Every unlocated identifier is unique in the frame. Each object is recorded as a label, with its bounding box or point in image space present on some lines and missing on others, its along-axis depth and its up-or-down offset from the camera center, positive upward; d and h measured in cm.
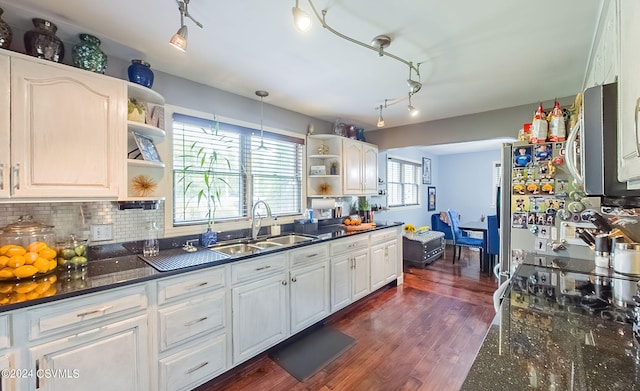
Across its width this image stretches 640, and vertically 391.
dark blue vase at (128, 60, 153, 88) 193 +88
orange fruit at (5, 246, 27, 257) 143 -30
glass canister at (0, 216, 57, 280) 142 -30
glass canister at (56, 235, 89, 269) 167 -36
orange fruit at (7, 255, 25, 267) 142 -34
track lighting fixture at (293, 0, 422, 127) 123 +95
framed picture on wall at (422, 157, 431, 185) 644 +54
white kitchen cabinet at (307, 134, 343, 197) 345 +40
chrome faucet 267 -29
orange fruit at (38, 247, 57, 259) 152 -33
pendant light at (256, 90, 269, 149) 287 +72
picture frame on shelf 195 +35
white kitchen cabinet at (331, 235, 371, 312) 284 -86
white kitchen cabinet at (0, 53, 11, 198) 136 +37
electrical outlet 188 -26
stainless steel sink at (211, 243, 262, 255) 244 -50
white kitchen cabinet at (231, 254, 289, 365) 201 -88
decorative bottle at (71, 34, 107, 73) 167 +88
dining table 452 -95
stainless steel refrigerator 191 -10
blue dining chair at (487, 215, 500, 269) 423 -71
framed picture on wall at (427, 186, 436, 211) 673 -12
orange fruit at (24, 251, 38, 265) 146 -34
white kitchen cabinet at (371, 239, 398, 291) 339 -92
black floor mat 210 -134
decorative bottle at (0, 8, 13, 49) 142 +85
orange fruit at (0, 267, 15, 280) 140 -40
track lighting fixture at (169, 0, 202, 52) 134 +80
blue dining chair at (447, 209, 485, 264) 473 -84
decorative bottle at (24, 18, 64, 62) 151 +87
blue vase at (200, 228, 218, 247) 240 -39
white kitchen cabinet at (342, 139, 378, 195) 357 +37
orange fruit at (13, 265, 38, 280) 143 -40
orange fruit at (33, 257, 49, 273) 148 -38
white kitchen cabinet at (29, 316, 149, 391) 129 -85
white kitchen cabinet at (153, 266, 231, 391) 166 -87
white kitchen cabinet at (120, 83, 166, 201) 185 +45
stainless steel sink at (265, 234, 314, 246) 283 -48
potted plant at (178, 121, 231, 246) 242 +15
